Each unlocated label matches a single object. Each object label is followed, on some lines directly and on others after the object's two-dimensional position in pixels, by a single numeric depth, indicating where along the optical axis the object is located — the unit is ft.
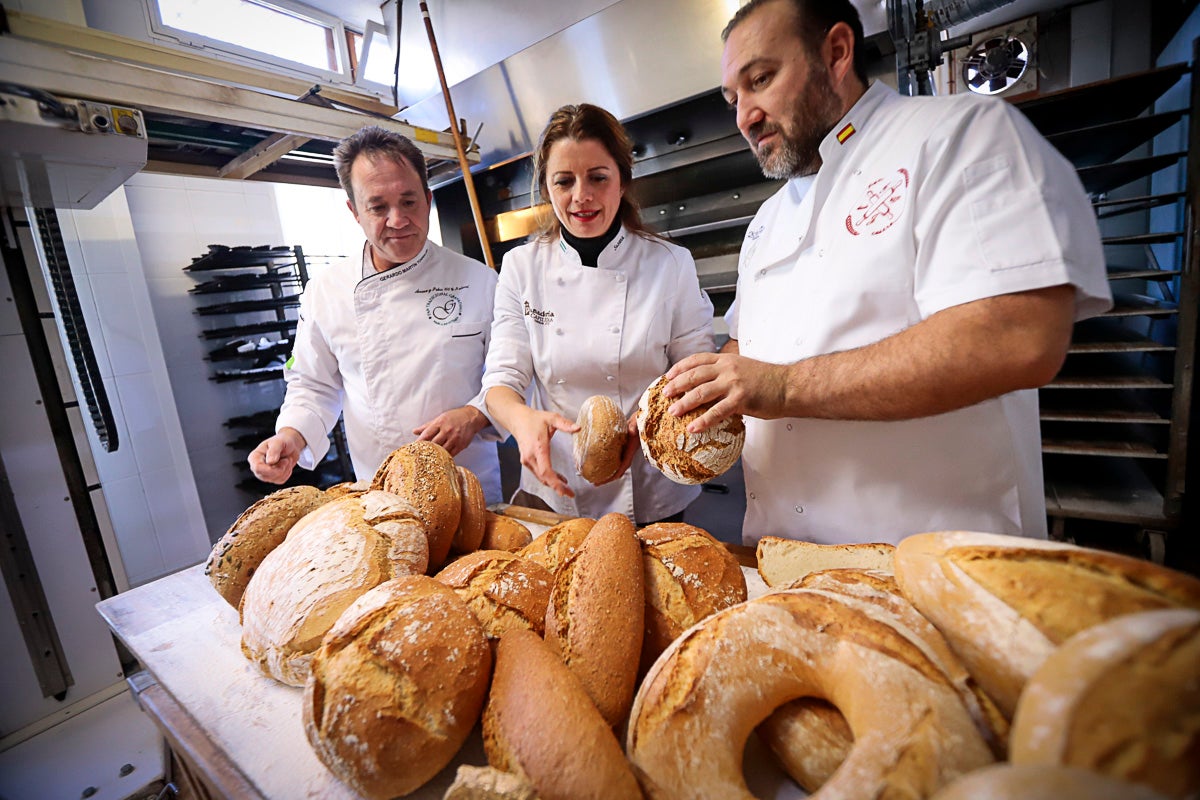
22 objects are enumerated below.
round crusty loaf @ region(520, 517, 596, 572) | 3.01
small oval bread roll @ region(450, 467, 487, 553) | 3.66
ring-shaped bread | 1.44
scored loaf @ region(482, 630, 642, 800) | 1.69
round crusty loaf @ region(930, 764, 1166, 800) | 0.94
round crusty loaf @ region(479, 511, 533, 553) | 3.64
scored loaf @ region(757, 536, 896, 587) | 2.70
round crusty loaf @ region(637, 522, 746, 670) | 2.41
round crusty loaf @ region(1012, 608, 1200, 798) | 1.00
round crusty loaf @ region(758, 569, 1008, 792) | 1.62
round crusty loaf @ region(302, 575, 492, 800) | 1.95
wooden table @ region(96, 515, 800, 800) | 2.25
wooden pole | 9.20
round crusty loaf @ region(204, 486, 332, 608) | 3.20
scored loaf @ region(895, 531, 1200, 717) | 1.44
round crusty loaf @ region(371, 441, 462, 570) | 3.34
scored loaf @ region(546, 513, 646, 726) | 2.07
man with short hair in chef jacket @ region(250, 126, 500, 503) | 6.07
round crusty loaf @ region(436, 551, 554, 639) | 2.48
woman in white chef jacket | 5.52
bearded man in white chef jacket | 2.67
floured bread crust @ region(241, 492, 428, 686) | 2.56
